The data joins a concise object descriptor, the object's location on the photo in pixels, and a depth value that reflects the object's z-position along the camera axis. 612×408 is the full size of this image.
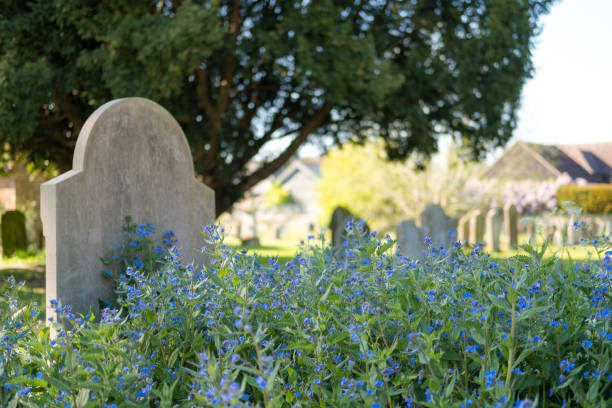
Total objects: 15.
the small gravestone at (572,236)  17.84
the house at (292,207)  34.12
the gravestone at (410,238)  8.67
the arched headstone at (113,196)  4.27
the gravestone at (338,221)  9.82
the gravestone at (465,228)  15.87
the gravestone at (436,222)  10.31
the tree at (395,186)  24.38
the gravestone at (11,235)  13.15
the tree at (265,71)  8.97
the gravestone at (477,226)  15.18
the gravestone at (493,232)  16.27
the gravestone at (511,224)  16.75
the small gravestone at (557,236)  18.74
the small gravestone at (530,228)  22.74
